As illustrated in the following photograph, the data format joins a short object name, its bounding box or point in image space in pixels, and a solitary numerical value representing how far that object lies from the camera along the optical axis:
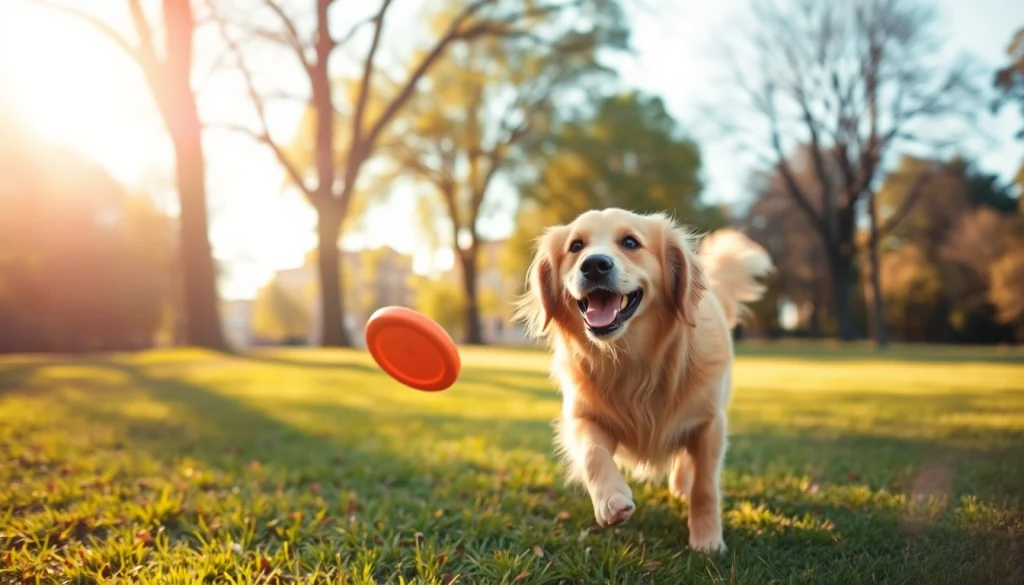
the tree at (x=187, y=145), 12.46
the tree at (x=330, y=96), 15.55
